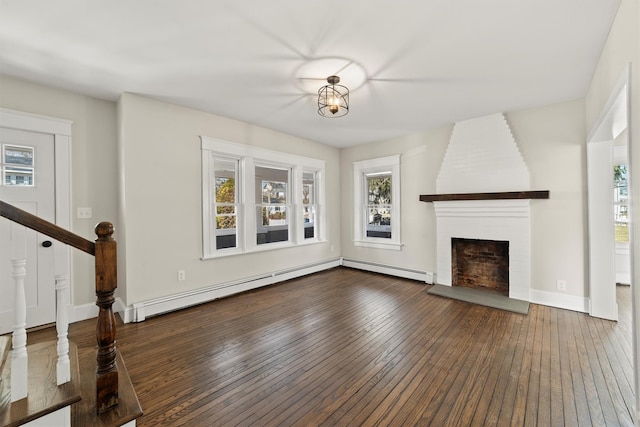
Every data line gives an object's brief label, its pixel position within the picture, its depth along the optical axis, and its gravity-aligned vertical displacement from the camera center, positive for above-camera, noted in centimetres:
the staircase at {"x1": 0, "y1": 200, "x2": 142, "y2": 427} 129 -87
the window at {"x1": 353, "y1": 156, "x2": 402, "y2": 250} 515 +19
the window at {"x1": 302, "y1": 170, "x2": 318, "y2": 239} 554 +21
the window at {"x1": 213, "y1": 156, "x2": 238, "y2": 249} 408 +33
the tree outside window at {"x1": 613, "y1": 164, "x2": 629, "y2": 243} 480 +7
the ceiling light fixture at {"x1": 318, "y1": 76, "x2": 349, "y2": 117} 280 +139
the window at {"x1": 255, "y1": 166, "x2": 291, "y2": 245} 478 +19
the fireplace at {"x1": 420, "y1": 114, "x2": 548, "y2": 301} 376 +13
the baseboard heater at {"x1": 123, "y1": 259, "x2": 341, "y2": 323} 317 -111
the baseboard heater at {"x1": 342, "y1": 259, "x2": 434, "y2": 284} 470 -112
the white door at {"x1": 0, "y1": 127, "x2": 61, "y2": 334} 275 +15
